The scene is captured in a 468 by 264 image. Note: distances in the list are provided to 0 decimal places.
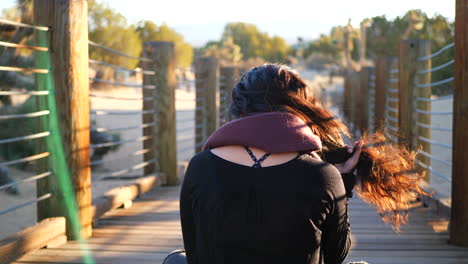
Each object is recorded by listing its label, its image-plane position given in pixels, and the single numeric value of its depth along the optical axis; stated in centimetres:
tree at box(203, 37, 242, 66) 4143
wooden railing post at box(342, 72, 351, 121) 1384
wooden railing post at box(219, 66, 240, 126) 945
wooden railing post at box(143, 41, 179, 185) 574
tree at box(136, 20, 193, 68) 3200
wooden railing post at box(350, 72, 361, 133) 1181
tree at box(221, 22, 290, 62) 5950
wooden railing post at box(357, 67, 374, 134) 1090
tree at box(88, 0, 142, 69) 2130
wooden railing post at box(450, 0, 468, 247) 339
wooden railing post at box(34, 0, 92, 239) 357
